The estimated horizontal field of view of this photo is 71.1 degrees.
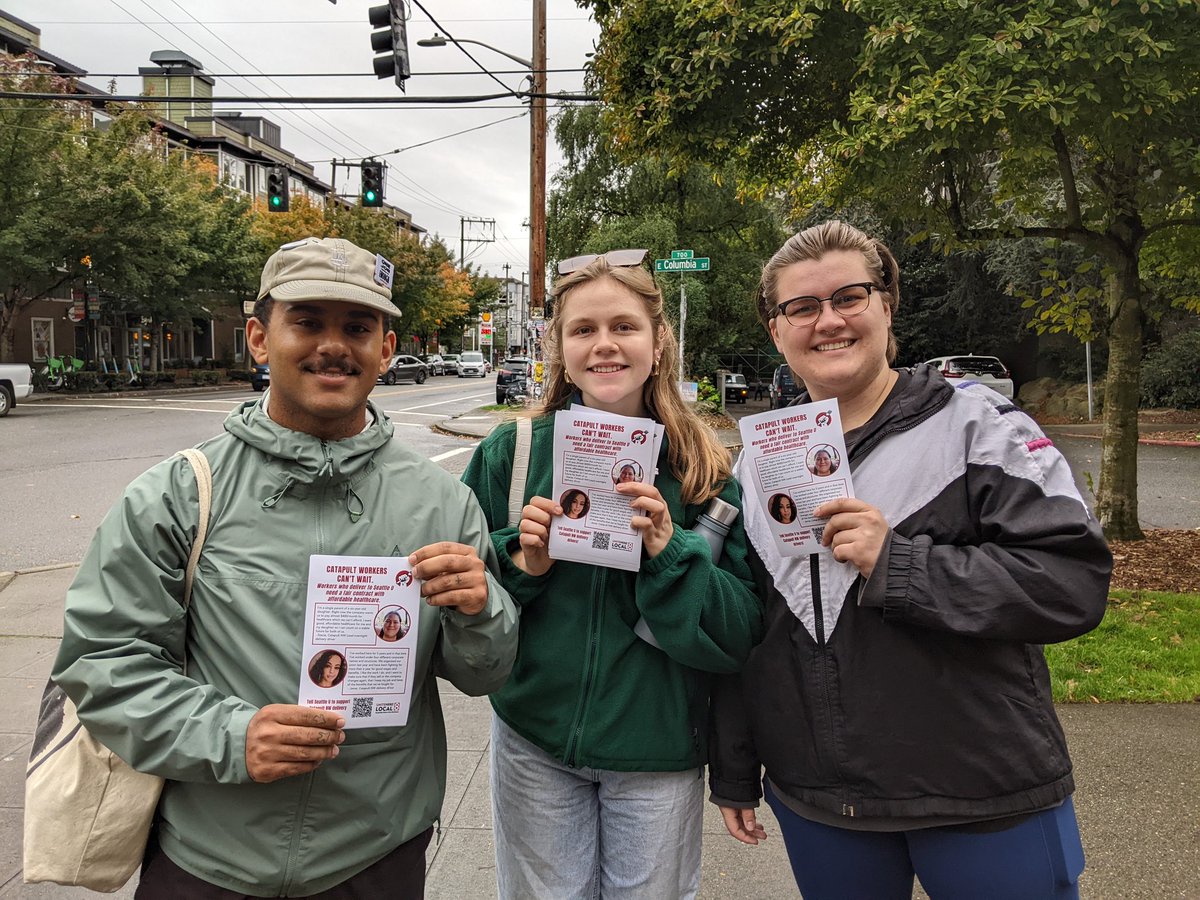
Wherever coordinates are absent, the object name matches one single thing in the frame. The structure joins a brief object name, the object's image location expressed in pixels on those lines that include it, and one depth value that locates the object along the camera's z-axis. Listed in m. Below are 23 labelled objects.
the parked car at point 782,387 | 24.94
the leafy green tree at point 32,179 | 23.44
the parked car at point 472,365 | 59.97
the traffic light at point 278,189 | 19.55
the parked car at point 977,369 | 23.94
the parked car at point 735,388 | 29.83
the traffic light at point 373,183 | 18.64
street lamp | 17.50
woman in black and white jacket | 1.61
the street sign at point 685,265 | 12.26
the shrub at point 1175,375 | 22.84
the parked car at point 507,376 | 28.67
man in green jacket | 1.49
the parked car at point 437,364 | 61.47
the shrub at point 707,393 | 21.60
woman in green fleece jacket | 1.90
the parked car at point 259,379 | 30.78
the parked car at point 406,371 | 43.97
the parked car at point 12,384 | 19.27
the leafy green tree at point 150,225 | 25.81
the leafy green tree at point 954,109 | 5.25
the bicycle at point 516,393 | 26.03
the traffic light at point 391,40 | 12.54
